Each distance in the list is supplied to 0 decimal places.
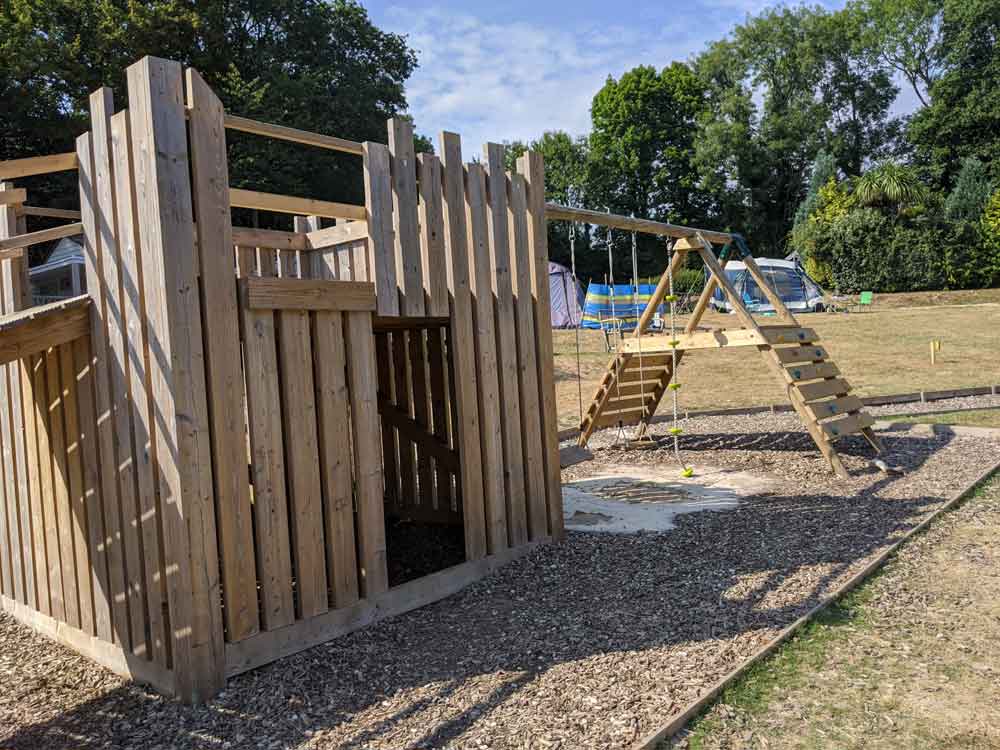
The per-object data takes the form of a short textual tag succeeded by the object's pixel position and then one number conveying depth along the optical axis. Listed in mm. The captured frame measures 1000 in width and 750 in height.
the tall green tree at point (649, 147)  51344
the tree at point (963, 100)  43375
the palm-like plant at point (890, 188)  33562
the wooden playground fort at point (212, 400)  3711
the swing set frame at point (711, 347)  8305
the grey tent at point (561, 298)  26234
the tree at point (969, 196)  36228
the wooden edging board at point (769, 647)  3193
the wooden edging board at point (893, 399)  12672
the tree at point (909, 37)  48906
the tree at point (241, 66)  25500
